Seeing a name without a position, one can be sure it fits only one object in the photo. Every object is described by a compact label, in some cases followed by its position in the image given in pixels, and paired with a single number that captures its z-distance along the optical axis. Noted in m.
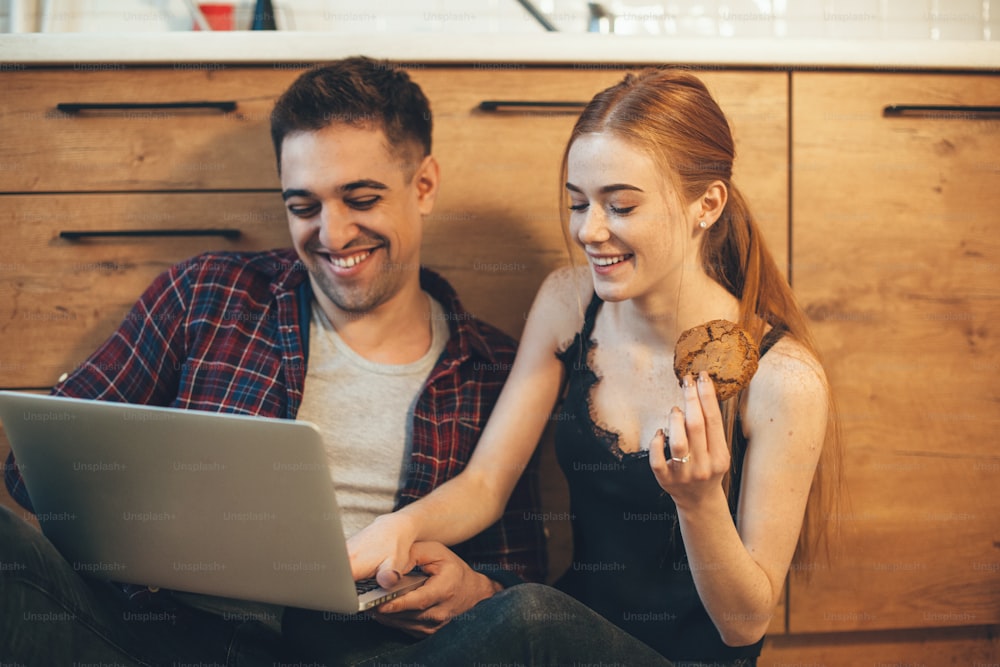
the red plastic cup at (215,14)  1.64
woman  0.94
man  1.19
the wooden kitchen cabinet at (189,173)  1.30
